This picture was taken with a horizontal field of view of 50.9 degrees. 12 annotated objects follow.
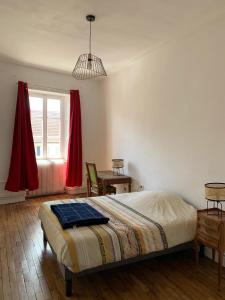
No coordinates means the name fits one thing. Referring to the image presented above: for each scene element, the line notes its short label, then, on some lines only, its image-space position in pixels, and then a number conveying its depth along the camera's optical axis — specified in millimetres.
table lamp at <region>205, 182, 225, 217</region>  2342
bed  2055
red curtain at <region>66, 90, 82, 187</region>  5363
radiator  5277
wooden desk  4238
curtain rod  4973
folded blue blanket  2309
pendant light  2824
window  5320
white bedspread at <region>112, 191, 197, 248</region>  2516
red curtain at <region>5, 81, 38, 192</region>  4656
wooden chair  4344
